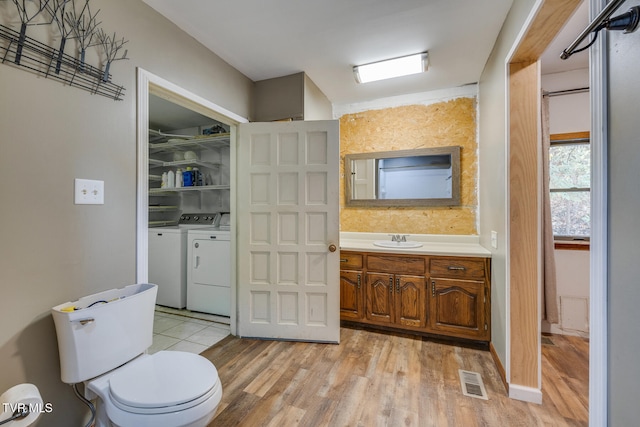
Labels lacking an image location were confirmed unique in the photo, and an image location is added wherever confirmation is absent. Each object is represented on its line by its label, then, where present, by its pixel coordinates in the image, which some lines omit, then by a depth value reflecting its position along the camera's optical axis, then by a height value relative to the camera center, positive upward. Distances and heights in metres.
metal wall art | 1.08 +0.75
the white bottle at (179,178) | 3.36 +0.45
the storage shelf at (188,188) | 3.12 +0.31
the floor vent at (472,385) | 1.65 -1.14
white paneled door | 2.26 -0.15
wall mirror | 2.75 +0.40
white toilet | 1.01 -0.72
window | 2.37 +0.27
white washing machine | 2.96 -0.59
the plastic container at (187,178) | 3.33 +0.44
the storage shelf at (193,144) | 3.06 +0.88
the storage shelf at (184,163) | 3.28 +0.64
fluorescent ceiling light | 2.18 +1.29
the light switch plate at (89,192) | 1.27 +0.11
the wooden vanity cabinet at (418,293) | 2.18 -0.71
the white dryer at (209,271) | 2.81 -0.64
